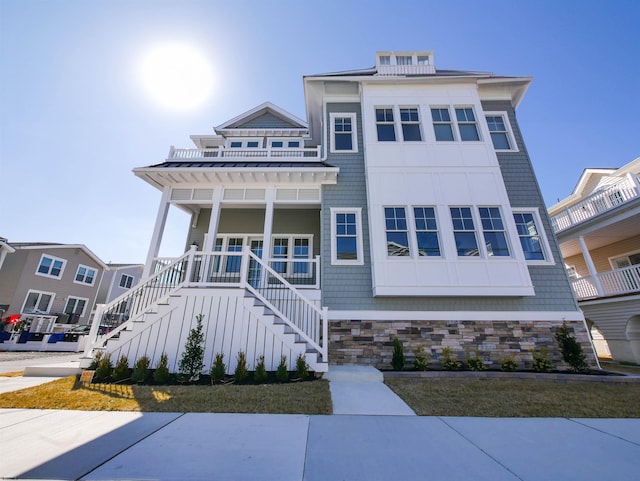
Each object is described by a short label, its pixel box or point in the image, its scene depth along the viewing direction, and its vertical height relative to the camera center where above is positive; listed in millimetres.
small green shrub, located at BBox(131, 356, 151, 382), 5316 -604
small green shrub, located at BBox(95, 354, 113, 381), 5449 -582
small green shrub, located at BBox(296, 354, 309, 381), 5520 -591
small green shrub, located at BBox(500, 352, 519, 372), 6785 -627
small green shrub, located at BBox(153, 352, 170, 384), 5262 -652
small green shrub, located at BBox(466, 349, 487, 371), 6691 -597
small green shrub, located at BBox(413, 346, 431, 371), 6539 -471
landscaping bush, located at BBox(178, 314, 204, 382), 5422 -362
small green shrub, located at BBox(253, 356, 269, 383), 5306 -661
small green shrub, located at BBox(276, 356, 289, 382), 5339 -647
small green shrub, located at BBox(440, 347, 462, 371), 6777 -578
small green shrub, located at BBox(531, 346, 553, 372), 6781 -559
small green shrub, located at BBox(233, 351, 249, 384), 5395 -618
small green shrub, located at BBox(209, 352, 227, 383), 5344 -601
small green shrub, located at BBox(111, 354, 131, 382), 5391 -611
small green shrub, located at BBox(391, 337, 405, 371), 6621 -424
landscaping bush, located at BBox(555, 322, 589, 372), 6652 -333
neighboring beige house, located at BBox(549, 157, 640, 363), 9789 +4119
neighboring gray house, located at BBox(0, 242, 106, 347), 17125 +3706
